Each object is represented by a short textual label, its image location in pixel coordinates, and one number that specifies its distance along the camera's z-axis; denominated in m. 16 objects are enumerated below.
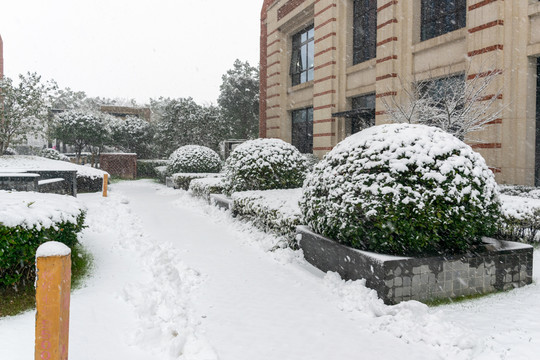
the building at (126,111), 52.84
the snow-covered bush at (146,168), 26.02
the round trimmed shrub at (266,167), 10.35
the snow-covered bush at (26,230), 4.14
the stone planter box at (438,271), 4.35
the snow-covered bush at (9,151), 20.86
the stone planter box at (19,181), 10.29
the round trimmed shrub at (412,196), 4.57
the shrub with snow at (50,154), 22.50
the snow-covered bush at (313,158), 16.93
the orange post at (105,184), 14.56
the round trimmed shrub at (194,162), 18.56
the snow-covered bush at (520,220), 6.11
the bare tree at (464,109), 9.00
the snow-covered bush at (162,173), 20.21
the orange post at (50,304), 2.57
